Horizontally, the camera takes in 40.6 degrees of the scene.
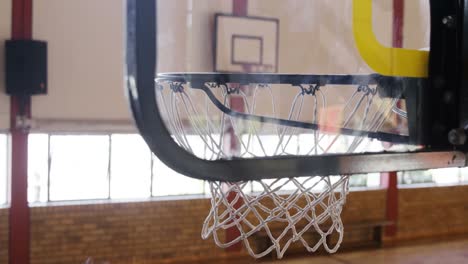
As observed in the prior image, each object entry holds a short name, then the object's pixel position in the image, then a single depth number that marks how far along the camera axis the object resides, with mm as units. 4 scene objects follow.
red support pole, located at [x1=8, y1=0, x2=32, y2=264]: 5148
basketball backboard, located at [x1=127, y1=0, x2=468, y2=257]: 1209
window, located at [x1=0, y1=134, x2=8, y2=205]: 5227
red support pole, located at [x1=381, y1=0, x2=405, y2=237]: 7173
